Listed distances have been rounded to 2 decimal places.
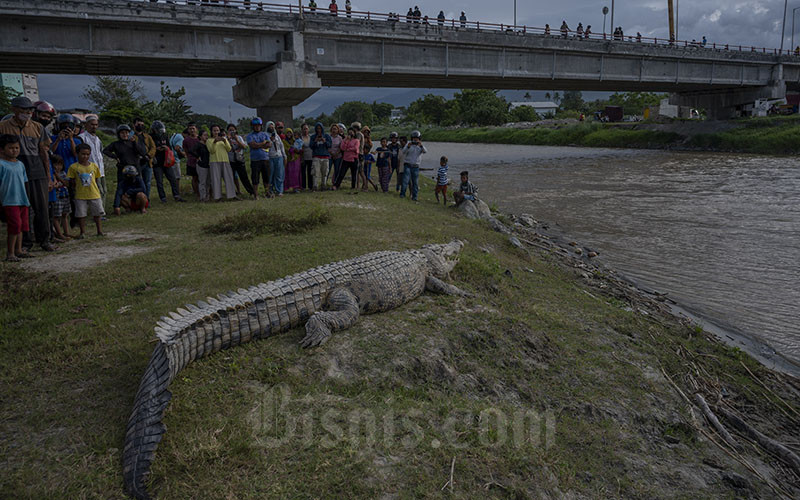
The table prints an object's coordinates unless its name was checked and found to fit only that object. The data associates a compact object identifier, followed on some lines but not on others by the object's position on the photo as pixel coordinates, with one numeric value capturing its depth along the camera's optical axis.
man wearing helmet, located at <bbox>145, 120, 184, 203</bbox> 10.02
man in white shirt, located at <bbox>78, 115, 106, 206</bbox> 8.13
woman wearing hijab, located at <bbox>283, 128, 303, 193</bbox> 11.86
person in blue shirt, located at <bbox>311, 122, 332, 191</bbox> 11.65
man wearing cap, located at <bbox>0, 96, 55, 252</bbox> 6.03
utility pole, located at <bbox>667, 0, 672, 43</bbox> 55.10
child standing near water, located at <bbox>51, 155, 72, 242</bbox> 7.16
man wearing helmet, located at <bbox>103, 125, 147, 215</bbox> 8.87
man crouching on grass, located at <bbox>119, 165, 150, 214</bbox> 9.14
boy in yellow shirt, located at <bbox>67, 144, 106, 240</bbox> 7.32
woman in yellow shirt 10.30
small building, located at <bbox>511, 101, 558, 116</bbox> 125.25
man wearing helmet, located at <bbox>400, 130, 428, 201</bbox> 11.42
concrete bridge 16.83
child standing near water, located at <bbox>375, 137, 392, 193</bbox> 12.20
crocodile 2.79
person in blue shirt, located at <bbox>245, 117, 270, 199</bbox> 10.39
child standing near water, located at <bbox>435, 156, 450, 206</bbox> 11.81
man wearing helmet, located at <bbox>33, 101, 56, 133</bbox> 7.31
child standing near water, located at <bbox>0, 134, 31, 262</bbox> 5.76
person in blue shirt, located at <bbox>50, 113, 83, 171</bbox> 7.40
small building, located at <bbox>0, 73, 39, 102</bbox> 34.03
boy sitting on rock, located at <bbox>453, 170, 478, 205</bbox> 11.34
